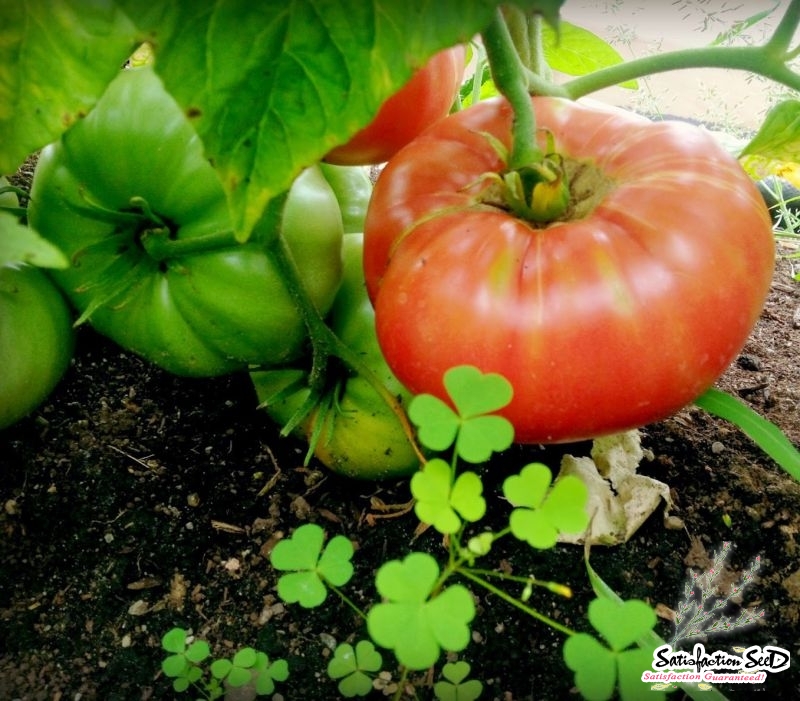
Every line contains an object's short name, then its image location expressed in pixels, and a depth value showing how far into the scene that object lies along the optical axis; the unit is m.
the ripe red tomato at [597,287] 0.16
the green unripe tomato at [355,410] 0.23
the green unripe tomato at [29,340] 0.23
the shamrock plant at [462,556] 0.12
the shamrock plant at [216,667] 0.18
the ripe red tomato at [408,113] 0.22
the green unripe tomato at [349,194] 0.27
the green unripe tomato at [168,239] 0.22
